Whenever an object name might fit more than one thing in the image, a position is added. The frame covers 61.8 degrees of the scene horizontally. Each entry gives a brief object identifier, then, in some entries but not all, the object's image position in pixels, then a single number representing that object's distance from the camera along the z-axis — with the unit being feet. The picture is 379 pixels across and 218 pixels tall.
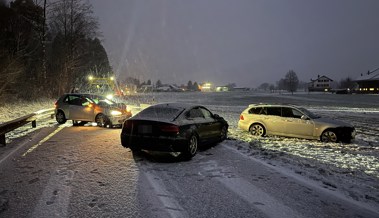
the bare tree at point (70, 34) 132.39
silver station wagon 40.68
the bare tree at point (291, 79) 449.06
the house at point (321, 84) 471.62
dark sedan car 26.40
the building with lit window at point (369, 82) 312.79
